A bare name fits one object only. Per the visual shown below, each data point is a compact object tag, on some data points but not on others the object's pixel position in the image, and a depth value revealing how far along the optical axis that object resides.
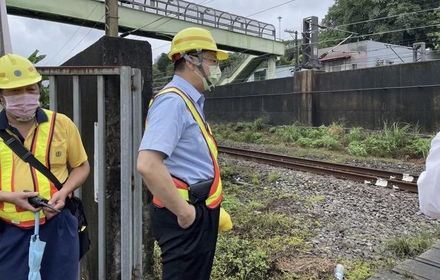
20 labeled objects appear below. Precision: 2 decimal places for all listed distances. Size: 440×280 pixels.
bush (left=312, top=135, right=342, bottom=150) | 14.93
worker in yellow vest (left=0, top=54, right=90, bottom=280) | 2.19
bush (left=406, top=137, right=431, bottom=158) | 12.33
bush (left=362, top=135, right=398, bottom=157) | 13.25
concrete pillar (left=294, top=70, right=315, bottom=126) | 19.58
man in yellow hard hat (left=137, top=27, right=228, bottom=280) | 2.01
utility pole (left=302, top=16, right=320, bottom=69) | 21.70
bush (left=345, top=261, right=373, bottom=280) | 3.97
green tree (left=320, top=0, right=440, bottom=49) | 38.12
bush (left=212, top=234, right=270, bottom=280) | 3.99
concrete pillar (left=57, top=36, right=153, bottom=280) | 2.97
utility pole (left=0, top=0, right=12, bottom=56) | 3.19
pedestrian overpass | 20.92
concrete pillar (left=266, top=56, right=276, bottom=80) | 33.09
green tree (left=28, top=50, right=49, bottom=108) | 8.33
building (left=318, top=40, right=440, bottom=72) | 36.12
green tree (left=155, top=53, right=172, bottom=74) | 67.29
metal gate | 2.68
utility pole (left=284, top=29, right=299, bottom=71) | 23.91
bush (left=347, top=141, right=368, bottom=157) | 13.45
